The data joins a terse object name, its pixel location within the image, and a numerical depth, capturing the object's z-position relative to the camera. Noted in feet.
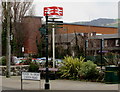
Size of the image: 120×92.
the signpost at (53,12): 83.37
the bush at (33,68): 74.11
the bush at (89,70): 61.46
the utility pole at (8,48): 72.27
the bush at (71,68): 65.14
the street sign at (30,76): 45.72
